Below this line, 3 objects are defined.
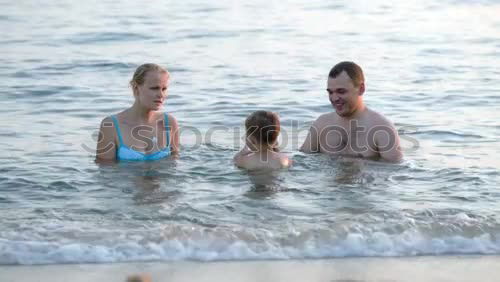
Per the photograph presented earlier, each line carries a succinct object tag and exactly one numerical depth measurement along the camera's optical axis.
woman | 16.52
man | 16.55
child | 15.87
